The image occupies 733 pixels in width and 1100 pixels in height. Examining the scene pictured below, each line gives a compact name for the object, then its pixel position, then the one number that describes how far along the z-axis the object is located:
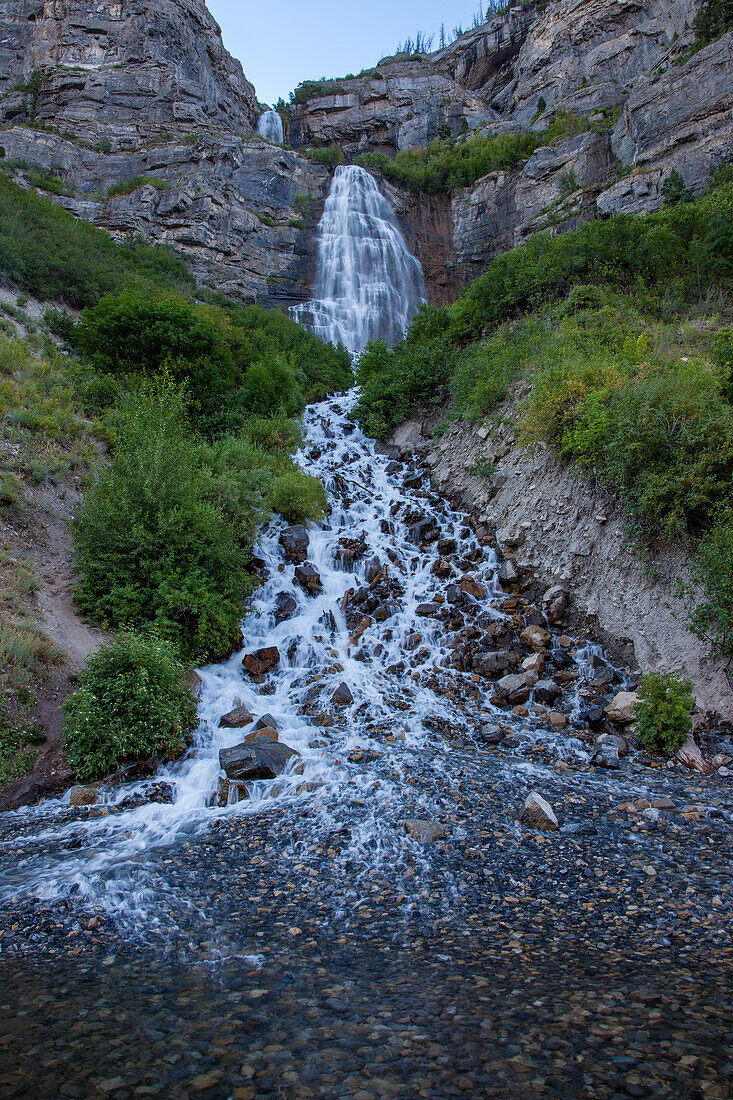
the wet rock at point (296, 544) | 13.30
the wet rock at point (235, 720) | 8.40
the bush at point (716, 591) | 7.66
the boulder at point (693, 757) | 6.94
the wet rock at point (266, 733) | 8.05
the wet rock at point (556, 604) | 10.93
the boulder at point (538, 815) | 5.70
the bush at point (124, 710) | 6.98
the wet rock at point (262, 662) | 9.92
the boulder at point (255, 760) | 7.14
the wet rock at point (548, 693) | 9.08
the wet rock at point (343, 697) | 9.25
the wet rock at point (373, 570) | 12.87
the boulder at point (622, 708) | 8.16
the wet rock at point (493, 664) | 9.91
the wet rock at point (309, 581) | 12.38
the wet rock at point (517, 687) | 9.25
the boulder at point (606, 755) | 7.27
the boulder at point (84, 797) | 6.47
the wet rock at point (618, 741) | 7.58
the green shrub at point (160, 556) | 9.08
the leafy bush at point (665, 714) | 7.42
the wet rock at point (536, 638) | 10.36
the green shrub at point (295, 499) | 14.08
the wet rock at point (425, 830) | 5.55
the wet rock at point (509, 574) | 12.22
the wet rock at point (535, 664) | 9.62
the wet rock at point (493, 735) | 8.09
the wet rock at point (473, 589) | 12.07
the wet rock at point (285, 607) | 11.59
